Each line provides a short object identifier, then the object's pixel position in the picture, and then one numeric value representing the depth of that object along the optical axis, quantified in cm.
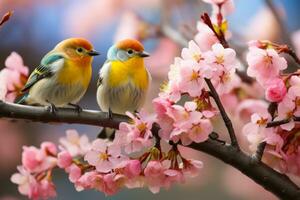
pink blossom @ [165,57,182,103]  382
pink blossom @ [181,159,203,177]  387
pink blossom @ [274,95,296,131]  382
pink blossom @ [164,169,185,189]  385
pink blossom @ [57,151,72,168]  394
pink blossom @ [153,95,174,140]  382
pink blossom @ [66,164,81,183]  391
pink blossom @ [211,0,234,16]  392
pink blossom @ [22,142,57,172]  397
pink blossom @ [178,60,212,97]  381
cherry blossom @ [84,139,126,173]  386
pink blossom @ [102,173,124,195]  387
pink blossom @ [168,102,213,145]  381
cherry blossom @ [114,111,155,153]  382
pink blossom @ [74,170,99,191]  388
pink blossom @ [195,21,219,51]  392
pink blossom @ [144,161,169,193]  384
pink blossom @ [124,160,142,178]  385
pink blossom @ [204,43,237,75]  382
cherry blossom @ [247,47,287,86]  383
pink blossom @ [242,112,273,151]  383
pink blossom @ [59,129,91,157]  398
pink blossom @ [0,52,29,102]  392
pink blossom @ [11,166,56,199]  396
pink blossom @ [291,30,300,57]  442
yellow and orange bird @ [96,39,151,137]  391
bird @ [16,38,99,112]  392
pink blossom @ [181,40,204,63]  383
